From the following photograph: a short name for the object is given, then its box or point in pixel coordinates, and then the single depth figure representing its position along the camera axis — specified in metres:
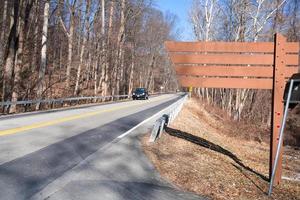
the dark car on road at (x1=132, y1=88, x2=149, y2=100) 53.84
